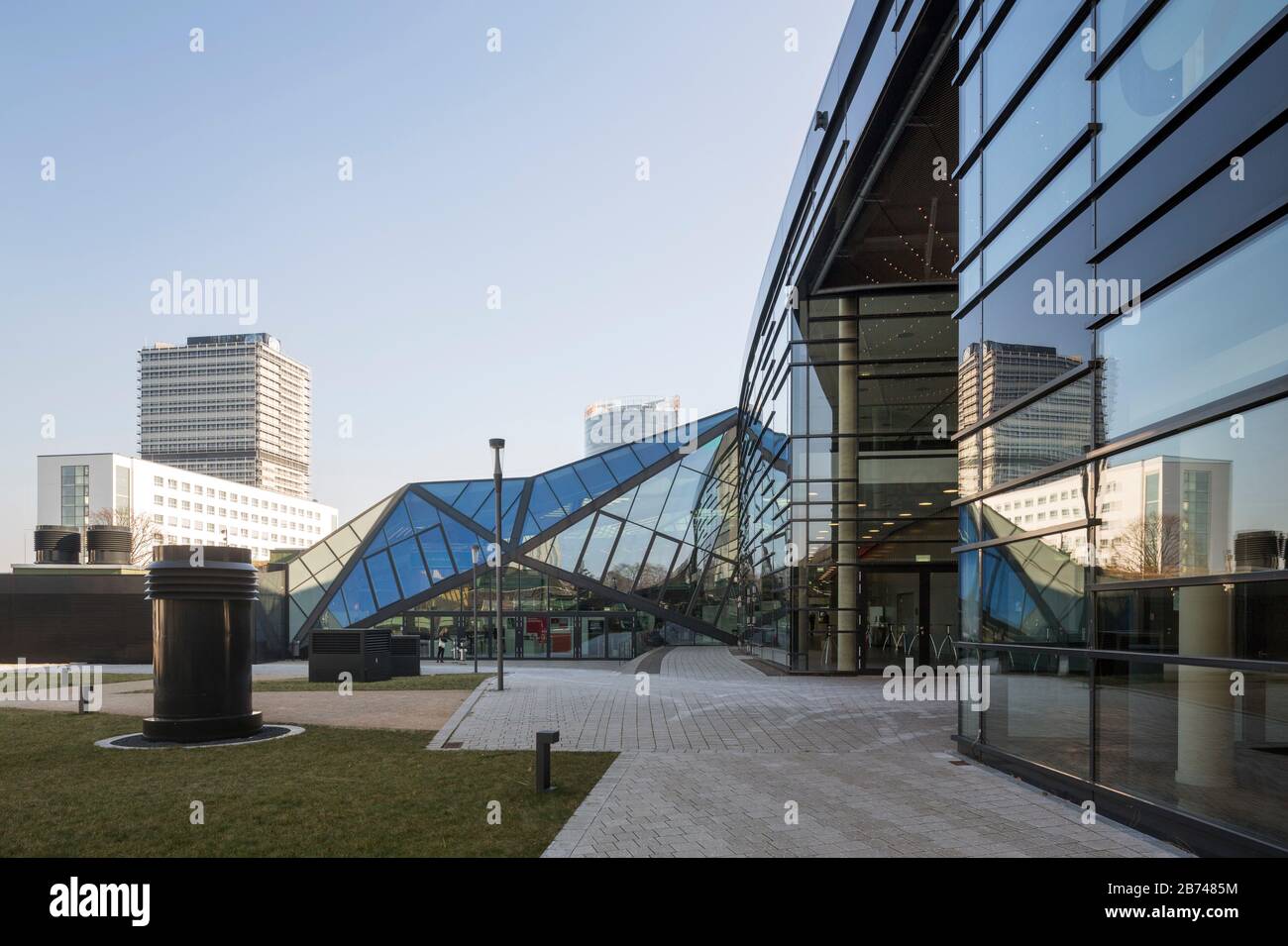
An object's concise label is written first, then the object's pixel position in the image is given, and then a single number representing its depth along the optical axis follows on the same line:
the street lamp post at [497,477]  19.12
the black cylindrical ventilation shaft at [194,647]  12.02
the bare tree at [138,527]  93.19
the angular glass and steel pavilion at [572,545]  33.00
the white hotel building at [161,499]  115.56
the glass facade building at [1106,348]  6.42
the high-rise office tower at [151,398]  198.38
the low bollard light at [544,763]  8.75
